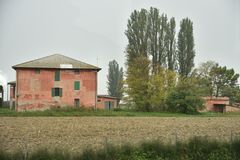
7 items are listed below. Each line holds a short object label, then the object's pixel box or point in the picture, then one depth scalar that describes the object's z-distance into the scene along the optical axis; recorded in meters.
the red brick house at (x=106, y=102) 42.47
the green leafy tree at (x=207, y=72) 60.06
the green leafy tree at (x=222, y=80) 61.53
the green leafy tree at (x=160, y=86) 38.53
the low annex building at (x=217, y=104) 48.75
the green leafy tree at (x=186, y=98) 37.22
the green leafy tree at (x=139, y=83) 38.41
